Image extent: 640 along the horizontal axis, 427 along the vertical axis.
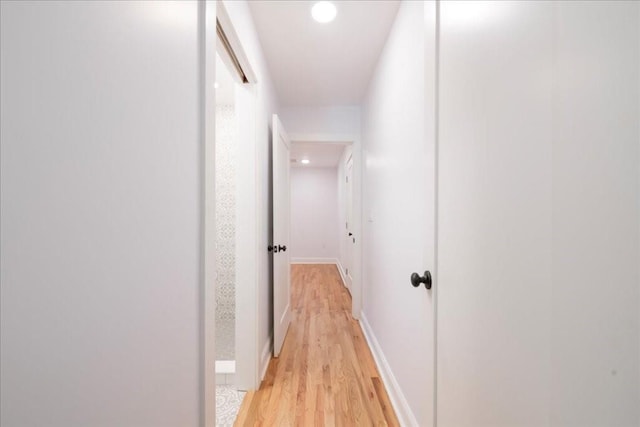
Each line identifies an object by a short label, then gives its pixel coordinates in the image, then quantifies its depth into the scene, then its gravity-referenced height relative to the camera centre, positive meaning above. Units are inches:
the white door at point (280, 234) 92.6 -8.2
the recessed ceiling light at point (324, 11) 68.2 +49.3
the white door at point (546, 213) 14.7 -0.1
